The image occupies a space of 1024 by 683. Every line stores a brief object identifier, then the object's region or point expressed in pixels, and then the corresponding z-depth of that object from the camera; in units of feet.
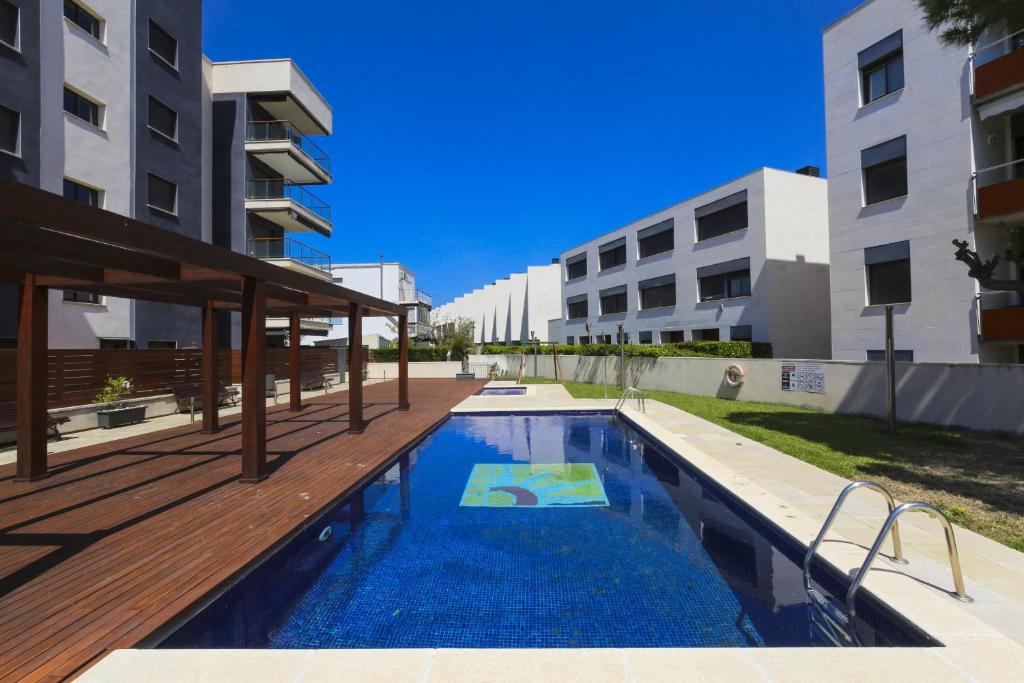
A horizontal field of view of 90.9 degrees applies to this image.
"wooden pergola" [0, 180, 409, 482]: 13.70
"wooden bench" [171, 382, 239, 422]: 40.81
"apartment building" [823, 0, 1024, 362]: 44.73
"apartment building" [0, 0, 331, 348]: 42.75
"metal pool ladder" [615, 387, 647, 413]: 46.65
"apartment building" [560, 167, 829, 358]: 73.26
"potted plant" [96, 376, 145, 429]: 37.50
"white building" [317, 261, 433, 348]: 174.29
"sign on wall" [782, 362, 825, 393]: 45.88
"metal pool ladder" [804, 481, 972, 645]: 11.42
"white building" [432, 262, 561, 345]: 161.79
